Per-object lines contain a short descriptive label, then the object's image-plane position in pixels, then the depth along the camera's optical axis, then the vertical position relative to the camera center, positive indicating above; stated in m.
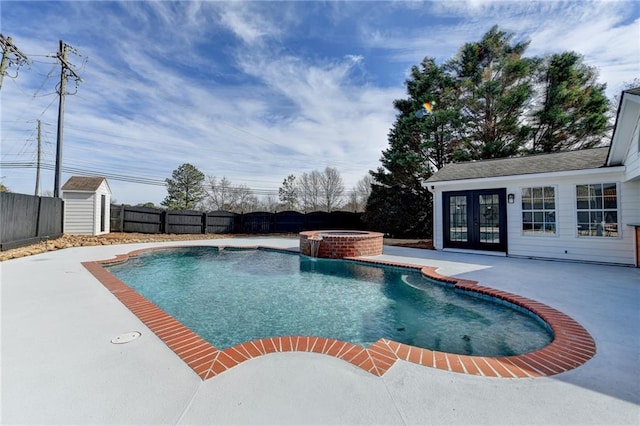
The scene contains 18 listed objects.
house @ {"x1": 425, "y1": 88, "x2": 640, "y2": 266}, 6.68 +0.64
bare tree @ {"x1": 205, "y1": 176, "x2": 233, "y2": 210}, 31.73 +3.20
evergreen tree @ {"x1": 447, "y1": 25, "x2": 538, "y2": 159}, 15.06 +7.51
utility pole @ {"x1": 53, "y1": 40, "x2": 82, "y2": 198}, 12.35 +5.91
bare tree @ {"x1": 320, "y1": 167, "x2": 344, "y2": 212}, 31.23 +4.04
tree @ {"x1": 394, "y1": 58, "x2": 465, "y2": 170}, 16.05 +6.30
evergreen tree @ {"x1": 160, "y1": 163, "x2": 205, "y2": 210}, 27.72 +3.45
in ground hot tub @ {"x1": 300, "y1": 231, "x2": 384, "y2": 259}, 8.76 -0.76
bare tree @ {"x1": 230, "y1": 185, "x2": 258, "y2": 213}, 33.09 +2.72
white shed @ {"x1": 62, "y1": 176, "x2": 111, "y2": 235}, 12.47 +0.63
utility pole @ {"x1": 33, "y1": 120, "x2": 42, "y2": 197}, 22.26 +5.28
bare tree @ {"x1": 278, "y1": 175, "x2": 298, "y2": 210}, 31.23 +3.41
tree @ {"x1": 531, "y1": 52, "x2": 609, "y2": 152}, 14.31 +6.38
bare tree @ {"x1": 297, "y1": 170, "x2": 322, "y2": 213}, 31.52 +3.70
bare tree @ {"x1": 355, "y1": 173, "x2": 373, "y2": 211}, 29.64 +3.74
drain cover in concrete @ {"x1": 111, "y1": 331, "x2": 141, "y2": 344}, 2.80 -1.25
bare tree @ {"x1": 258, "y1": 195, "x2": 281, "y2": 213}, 31.98 +2.13
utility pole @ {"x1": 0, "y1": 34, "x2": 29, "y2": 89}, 9.79 +6.19
